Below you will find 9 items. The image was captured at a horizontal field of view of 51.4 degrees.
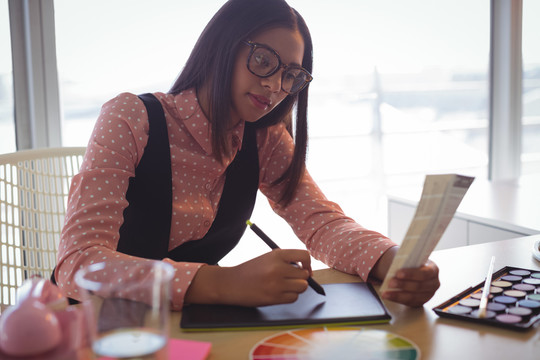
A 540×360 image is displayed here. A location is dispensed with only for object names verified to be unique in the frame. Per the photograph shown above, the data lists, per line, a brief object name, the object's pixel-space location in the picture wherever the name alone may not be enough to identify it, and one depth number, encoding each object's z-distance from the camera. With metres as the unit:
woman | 0.93
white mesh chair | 1.26
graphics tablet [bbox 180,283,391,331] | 0.76
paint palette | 0.76
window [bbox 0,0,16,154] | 1.85
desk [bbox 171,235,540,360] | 0.68
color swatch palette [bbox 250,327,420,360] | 0.66
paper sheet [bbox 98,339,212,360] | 0.66
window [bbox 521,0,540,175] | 2.63
